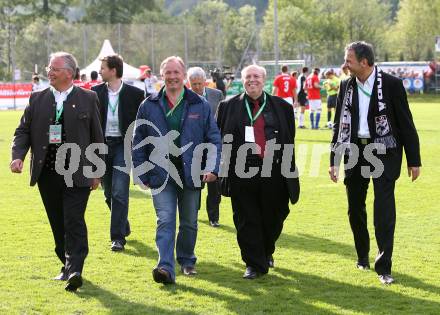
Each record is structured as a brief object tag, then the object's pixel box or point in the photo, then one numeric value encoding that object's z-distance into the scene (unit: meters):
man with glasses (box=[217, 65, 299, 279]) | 13.90
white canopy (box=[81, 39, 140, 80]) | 88.25
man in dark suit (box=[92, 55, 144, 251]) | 16.45
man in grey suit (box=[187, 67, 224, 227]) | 17.56
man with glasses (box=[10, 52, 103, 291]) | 13.07
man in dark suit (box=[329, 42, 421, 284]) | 13.39
